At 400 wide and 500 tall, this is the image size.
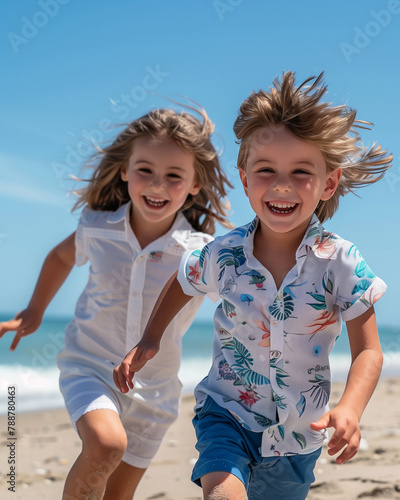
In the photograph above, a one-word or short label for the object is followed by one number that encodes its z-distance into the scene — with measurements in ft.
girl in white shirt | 12.55
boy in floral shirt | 9.10
